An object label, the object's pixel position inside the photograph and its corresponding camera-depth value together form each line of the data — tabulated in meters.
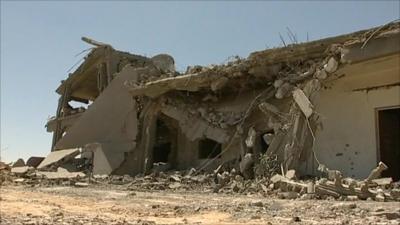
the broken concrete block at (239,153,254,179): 14.66
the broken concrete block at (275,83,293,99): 14.33
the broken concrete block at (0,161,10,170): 18.16
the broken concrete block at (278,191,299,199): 10.79
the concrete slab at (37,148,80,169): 21.08
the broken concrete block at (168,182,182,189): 14.41
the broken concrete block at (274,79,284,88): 14.62
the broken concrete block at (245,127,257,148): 15.12
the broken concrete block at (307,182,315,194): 10.78
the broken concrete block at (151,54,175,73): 20.44
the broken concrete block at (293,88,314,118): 13.12
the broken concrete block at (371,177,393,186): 11.33
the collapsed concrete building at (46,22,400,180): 13.42
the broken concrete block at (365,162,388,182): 11.31
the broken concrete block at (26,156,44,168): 24.17
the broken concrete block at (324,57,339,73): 13.05
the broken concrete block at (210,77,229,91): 16.45
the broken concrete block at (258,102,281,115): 14.69
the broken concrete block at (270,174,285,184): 12.24
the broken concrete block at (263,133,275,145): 14.40
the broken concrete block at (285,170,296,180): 12.38
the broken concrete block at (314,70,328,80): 13.26
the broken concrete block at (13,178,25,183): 16.02
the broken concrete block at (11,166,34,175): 17.59
